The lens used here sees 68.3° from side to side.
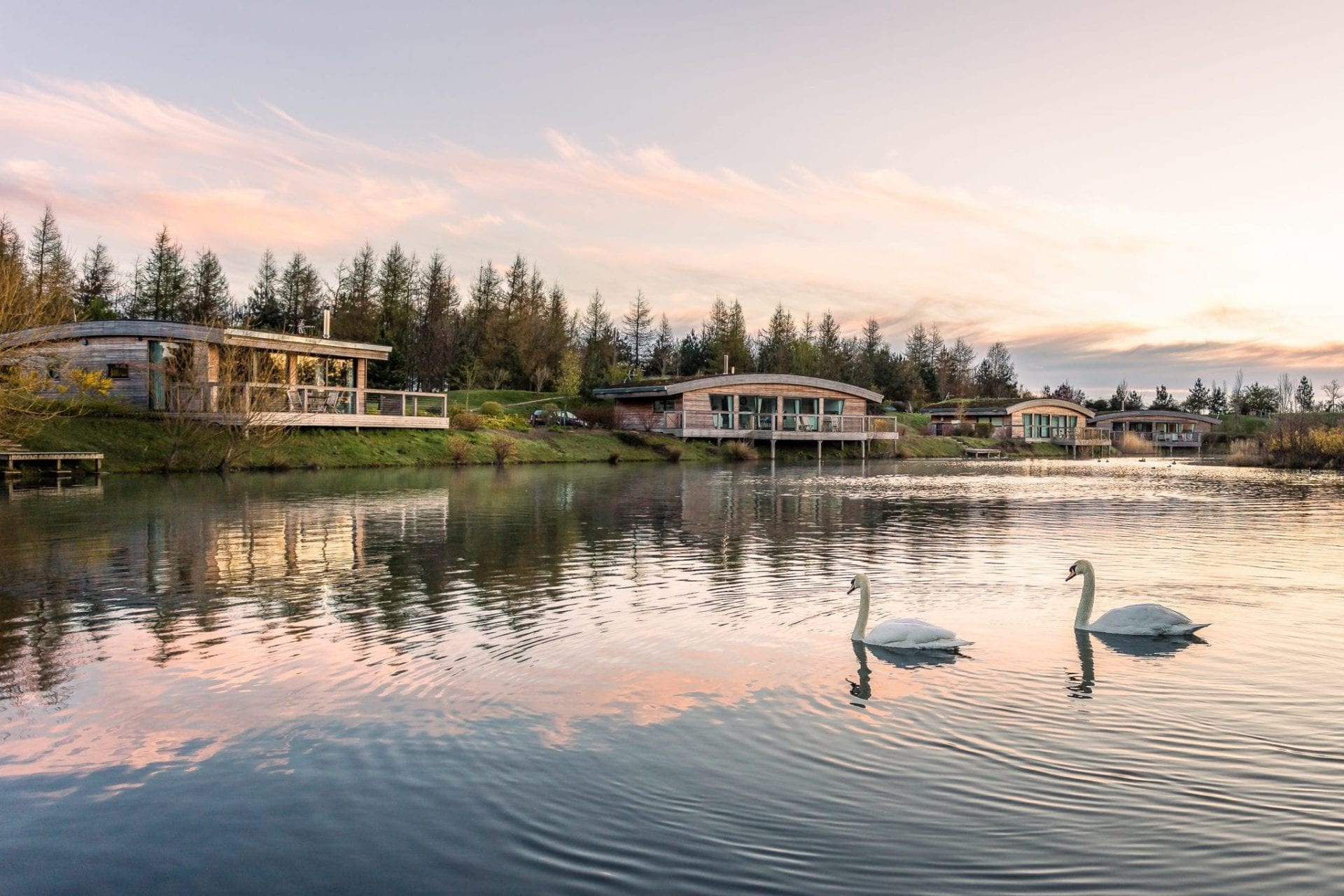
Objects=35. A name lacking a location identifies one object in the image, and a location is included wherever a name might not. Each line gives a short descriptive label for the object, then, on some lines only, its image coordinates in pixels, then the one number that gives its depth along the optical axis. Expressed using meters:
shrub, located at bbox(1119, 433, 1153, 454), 92.44
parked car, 62.75
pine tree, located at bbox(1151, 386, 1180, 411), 124.88
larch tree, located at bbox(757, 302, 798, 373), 102.19
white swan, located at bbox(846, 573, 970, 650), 10.18
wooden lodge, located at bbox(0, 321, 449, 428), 39.59
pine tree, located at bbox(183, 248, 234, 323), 81.69
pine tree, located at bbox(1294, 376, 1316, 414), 118.07
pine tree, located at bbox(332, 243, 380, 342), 79.06
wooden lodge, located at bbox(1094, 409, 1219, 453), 99.81
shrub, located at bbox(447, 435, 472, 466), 48.69
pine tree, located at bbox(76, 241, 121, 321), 79.62
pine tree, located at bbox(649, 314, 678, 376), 98.31
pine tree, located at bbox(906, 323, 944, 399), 120.06
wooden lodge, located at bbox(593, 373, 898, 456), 62.03
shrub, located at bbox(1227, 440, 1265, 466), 57.53
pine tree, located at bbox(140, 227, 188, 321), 81.12
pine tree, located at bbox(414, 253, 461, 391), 77.31
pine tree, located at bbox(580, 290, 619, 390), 80.88
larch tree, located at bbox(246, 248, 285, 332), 77.25
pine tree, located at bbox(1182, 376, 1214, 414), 129.50
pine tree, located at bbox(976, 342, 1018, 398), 125.62
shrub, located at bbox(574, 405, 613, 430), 66.56
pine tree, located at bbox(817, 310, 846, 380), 102.94
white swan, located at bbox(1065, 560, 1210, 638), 10.98
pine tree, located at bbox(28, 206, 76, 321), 42.91
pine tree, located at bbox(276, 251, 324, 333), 84.75
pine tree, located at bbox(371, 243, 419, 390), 78.05
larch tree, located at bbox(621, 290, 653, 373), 106.45
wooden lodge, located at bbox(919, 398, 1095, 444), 88.38
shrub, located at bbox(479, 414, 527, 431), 55.41
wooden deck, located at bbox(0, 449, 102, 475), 32.59
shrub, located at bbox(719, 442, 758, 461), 61.31
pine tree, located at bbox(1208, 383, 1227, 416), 129.88
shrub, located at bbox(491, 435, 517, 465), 49.97
